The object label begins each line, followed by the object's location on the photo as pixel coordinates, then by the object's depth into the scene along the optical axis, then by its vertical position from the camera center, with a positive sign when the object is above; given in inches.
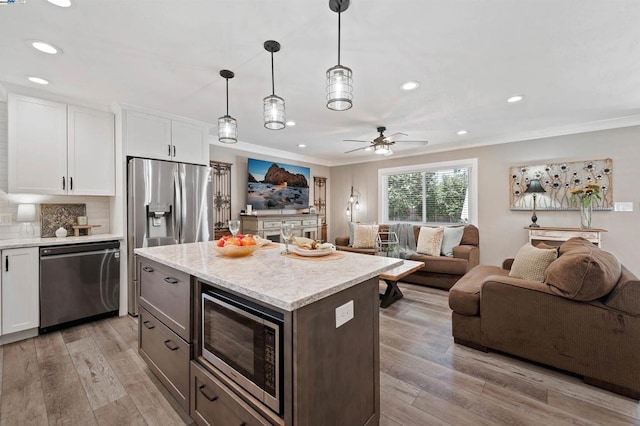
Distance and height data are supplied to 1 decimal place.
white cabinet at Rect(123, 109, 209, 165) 128.0 +37.6
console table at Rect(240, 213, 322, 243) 196.1 -10.2
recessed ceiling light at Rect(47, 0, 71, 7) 63.6 +49.6
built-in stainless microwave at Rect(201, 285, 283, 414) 43.5 -24.1
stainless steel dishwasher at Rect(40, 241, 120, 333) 107.3 -30.7
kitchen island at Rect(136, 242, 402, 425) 40.8 -22.5
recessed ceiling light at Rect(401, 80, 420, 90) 106.5 +51.1
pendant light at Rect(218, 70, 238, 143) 93.4 +28.7
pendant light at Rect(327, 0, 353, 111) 64.6 +31.1
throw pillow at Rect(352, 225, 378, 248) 205.2 -19.0
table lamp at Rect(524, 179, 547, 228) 166.6 +13.3
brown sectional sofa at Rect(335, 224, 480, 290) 162.1 -32.5
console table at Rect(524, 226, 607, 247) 149.5 -13.0
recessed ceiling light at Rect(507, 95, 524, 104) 120.7 +51.6
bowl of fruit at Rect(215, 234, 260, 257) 69.1 -9.3
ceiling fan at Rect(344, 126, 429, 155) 152.5 +37.8
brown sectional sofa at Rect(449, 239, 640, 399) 71.4 -33.8
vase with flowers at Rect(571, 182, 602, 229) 151.6 +7.8
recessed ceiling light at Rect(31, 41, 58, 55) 79.8 +49.7
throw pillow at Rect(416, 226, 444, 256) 179.3 -20.1
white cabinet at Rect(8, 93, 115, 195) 108.0 +27.1
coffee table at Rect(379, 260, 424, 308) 127.1 -35.6
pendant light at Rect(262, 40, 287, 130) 78.4 +29.7
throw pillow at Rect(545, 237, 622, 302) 72.3 -17.6
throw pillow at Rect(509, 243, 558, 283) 91.2 -18.3
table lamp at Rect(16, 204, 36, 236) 119.3 -2.4
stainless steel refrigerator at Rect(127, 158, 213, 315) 124.6 +2.8
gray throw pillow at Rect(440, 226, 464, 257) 179.5 -18.7
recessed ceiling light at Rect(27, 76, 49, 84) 101.7 +50.0
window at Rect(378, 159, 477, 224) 205.3 +15.4
